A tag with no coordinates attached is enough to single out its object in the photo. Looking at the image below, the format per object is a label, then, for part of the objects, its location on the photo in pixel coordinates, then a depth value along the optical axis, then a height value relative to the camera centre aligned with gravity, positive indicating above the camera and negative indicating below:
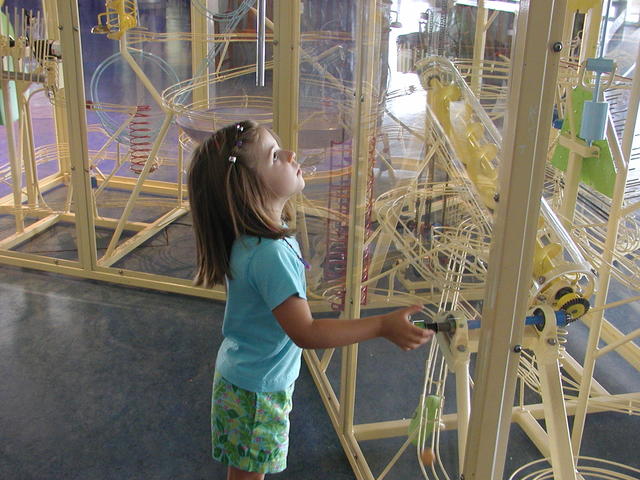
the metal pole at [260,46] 1.33 -0.03
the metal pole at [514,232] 0.77 -0.23
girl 1.07 -0.41
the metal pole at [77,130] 2.39 -0.38
